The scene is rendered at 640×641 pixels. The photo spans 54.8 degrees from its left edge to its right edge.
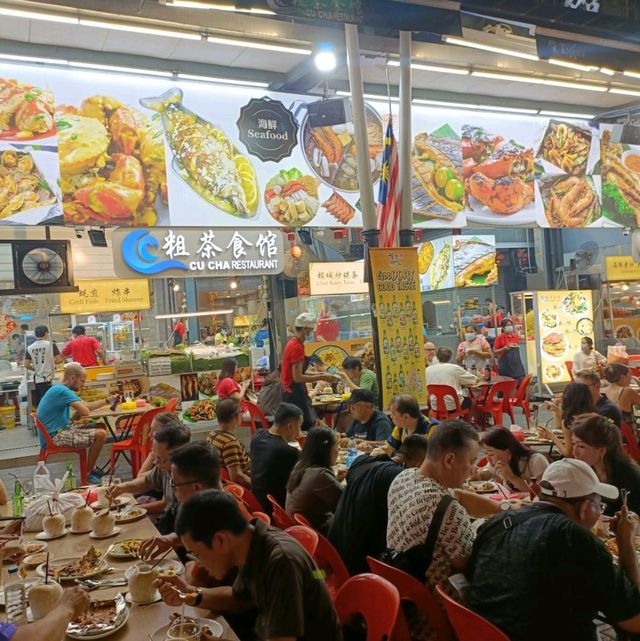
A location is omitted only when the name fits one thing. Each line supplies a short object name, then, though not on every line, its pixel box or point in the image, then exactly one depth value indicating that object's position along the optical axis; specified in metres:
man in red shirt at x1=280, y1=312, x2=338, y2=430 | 7.43
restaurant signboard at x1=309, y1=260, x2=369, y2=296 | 12.30
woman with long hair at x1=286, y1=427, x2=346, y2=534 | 3.72
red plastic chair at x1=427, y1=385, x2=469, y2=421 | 8.27
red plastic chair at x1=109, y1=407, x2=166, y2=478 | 7.16
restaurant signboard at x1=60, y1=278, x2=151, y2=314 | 11.77
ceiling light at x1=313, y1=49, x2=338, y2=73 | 6.63
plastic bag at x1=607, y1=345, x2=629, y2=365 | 9.46
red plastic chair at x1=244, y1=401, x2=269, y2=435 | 7.67
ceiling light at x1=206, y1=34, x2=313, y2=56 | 6.68
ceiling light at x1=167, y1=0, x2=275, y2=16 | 4.18
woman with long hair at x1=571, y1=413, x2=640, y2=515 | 3.43
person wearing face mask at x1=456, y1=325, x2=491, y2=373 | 11.54
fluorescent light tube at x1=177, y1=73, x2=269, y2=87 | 7.67
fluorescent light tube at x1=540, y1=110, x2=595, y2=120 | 10.32
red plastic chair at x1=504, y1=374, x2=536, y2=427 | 9.19
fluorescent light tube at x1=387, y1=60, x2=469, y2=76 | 7.78
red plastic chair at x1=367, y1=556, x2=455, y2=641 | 2.41
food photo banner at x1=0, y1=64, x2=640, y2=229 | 6.51
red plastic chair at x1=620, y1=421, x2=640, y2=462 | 5.46
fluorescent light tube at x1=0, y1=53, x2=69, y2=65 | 6.72
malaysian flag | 7.07
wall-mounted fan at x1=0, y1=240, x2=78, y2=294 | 7.20
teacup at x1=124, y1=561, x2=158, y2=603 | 2.37
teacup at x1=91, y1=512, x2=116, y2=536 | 3.28
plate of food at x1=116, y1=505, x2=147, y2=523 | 3.52
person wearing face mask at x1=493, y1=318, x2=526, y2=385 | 11.04
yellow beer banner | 6.71
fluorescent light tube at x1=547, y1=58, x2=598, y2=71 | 5.79
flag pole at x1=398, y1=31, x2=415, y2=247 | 7.15
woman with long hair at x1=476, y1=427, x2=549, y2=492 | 3.93
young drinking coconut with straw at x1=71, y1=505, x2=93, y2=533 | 3.40
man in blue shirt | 7.07
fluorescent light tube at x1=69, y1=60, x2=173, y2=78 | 7.23
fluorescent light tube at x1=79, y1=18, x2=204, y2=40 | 5.99
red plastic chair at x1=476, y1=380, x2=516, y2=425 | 8.76
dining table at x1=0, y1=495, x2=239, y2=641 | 2.14
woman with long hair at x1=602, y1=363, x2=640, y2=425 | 6.14
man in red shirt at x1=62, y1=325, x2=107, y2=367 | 11.05
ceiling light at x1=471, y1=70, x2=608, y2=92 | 8.37
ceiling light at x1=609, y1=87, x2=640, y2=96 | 9.10
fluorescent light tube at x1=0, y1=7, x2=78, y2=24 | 5.68
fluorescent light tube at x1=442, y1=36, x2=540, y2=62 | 6.57
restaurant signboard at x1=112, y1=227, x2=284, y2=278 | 7.14
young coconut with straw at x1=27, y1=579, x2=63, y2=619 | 2.32
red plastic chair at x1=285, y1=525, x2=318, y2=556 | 2.66
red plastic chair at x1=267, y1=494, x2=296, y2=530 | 3.49
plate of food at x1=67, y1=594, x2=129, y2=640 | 2.12
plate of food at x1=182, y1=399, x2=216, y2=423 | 8.69
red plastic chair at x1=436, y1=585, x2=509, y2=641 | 1.94
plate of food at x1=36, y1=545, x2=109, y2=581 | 2.67
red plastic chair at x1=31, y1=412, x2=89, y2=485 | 7.06
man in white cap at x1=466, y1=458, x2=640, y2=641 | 2.08
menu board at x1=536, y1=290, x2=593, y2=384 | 12.03
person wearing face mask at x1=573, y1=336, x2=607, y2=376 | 10.10
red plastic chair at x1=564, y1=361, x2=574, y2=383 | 11.91
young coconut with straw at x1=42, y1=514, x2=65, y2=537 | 3.34
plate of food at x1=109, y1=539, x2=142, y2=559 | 2.89
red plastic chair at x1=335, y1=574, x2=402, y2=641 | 2.03
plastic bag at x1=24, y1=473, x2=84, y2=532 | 3.52
